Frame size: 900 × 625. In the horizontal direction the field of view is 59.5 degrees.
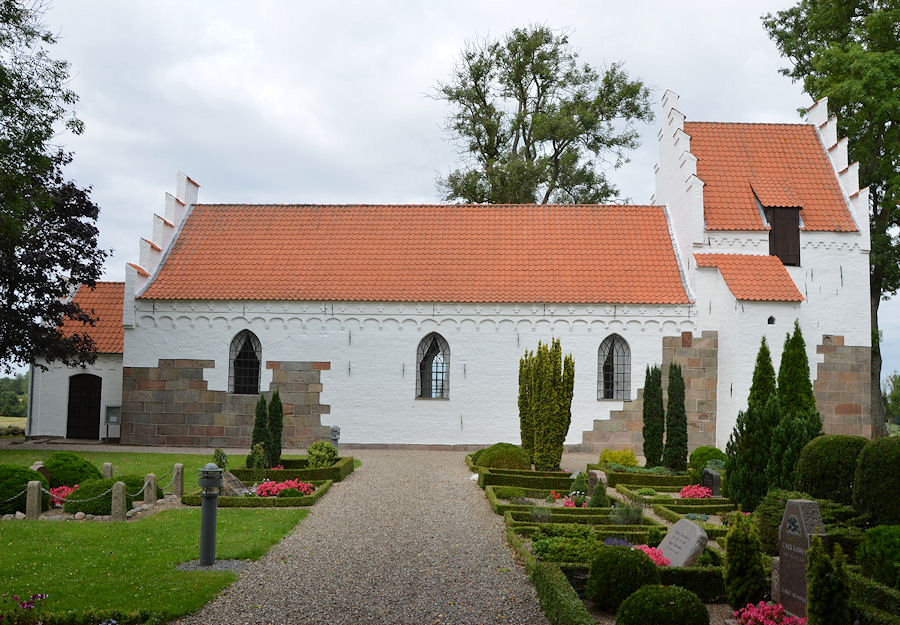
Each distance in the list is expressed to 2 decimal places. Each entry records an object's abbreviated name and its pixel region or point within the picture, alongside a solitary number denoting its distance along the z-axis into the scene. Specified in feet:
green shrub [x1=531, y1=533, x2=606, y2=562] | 28.40
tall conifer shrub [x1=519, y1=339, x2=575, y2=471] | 52.44
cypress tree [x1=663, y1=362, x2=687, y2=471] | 54.65
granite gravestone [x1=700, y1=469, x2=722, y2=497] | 45.59
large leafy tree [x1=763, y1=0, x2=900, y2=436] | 72.43
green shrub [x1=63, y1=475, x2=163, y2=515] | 37.76
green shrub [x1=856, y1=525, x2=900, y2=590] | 23.29
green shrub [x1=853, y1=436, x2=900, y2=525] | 28.22
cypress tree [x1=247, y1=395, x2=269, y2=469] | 52.39
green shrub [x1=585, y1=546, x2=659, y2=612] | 24.50
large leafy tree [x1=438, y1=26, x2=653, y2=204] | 103.24
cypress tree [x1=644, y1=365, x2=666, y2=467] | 56.75
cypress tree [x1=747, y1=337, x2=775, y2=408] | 60.59
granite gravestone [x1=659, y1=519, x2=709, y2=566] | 27.81
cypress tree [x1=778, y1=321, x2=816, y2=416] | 61.72
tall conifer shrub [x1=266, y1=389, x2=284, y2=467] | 52.13
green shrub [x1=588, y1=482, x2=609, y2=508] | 39.73
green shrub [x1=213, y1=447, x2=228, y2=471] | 46.12
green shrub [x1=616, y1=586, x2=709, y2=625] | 21.09
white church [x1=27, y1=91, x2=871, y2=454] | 67.31
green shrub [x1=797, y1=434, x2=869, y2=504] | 32.40
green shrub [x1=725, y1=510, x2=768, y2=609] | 24.44
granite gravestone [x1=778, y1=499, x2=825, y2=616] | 23.59
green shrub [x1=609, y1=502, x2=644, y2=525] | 36.04
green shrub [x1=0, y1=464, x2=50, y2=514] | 38.29
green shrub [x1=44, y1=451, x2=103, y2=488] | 42.45
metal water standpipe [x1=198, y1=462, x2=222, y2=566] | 28.68
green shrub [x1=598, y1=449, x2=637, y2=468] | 57.06
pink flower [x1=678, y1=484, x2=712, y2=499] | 45.44
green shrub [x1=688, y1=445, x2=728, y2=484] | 52.03
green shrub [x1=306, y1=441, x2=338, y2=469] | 52.70
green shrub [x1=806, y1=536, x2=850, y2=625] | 19.54
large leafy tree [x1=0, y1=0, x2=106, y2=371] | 63.57
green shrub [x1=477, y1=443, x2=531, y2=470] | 53.11
